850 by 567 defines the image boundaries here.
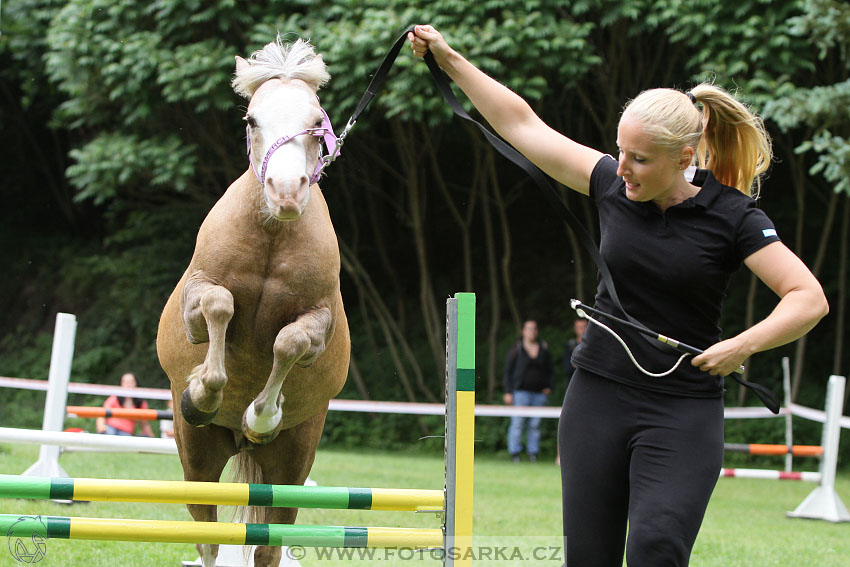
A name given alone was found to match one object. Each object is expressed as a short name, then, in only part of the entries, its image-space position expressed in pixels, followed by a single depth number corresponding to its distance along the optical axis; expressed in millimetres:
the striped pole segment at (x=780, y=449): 15352
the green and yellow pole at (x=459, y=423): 5797
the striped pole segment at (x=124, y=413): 13289
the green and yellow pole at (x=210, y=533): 5961
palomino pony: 6289
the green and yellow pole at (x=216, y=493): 5902
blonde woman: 4793
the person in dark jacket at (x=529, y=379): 23469
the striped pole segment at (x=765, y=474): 14703
